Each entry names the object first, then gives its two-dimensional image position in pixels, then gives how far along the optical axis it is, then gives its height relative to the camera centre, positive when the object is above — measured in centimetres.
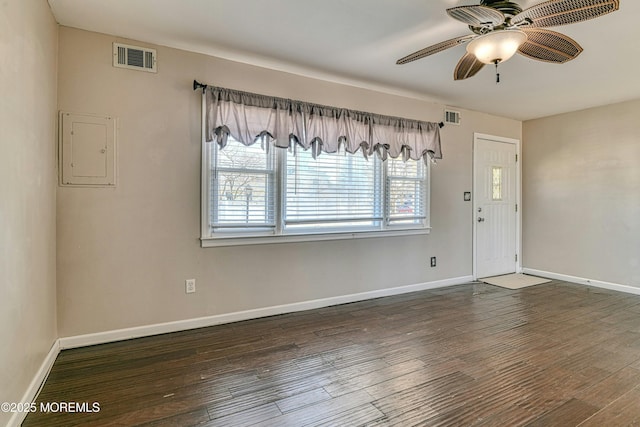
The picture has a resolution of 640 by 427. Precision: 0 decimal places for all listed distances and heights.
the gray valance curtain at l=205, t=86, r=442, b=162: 307 +88
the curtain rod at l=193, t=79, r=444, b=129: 299 +112
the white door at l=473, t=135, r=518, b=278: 496 +6
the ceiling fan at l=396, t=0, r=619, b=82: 176 +108
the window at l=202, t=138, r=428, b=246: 319 +18
